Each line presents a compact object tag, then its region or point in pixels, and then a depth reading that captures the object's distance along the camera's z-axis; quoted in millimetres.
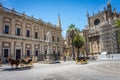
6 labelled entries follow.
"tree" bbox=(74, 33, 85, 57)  25236
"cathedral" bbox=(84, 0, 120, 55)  29557
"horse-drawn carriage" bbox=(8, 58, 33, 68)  10192
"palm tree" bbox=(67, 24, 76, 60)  25158
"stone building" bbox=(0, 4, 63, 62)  16835
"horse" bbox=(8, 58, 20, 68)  10140
